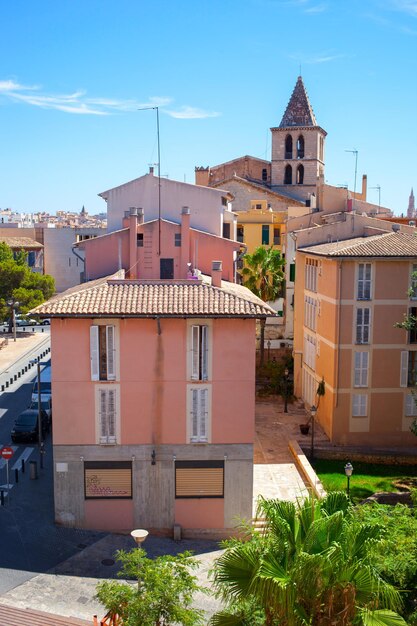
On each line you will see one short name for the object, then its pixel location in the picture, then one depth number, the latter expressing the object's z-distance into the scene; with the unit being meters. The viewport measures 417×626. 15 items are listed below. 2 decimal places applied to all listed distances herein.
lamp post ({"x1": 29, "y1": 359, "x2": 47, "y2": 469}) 28.23
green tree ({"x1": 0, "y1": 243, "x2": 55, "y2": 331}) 58.84
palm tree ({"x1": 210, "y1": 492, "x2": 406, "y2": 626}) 9.95
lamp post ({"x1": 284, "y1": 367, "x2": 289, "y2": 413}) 35.85
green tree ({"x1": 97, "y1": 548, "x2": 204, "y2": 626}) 12.23
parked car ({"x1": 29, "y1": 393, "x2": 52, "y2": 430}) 34.22
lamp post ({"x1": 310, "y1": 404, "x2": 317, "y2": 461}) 28.56
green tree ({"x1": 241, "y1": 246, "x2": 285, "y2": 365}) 45.50
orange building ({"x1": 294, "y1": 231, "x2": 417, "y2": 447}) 29.89
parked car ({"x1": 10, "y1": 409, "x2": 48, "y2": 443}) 31.20
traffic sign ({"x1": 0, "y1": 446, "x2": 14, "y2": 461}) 23.69
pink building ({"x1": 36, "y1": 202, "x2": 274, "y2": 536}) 21.05
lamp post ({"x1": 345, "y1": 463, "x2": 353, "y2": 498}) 22.17
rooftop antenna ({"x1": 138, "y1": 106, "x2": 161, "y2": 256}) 28.50
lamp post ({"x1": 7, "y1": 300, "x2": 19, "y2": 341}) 59.53
